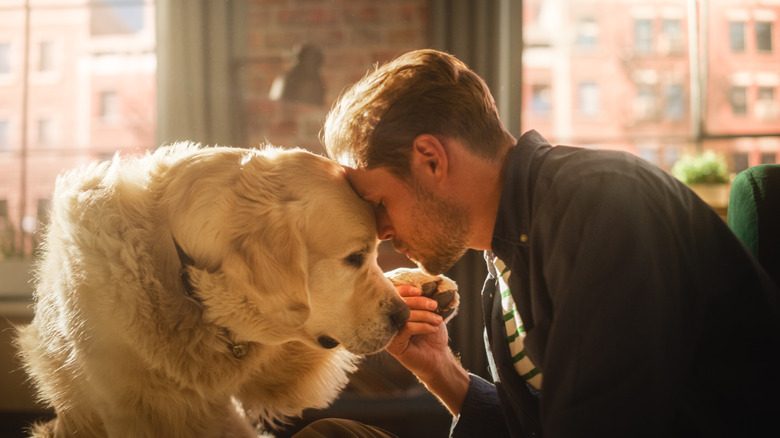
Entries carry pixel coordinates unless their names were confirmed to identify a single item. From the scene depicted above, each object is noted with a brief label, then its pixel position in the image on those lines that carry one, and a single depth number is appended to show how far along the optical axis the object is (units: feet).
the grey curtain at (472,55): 9.03
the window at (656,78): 9.87
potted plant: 8.49
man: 2.73
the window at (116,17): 10.04
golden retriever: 3.65
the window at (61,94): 10.02
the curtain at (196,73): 9.19
